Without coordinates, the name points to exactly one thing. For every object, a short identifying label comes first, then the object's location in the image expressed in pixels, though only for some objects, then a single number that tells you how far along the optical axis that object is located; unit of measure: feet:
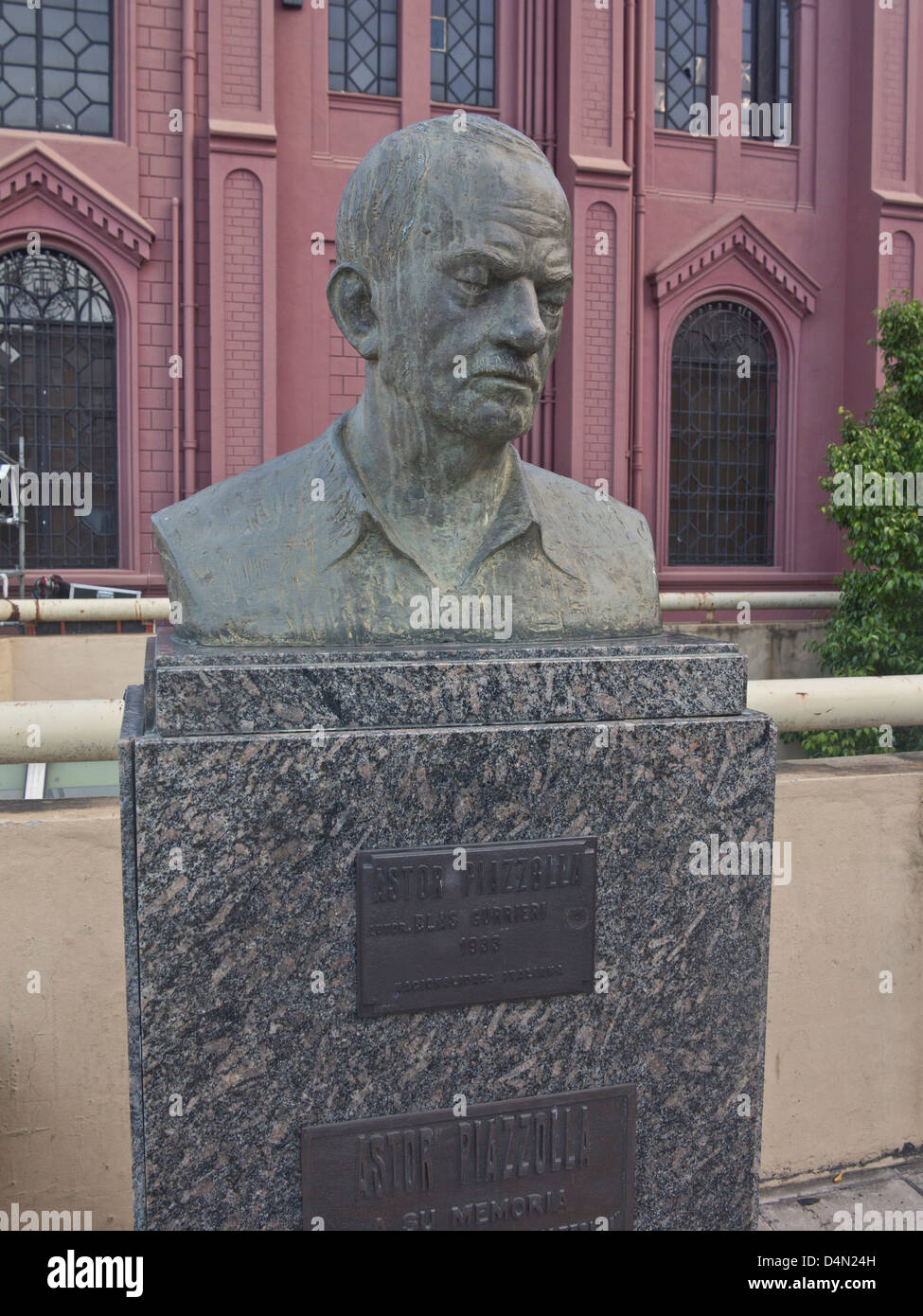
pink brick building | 31.60
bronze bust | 6.64
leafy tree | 28.22
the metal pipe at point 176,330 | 31.89
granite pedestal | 6.37
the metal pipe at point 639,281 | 35.63
